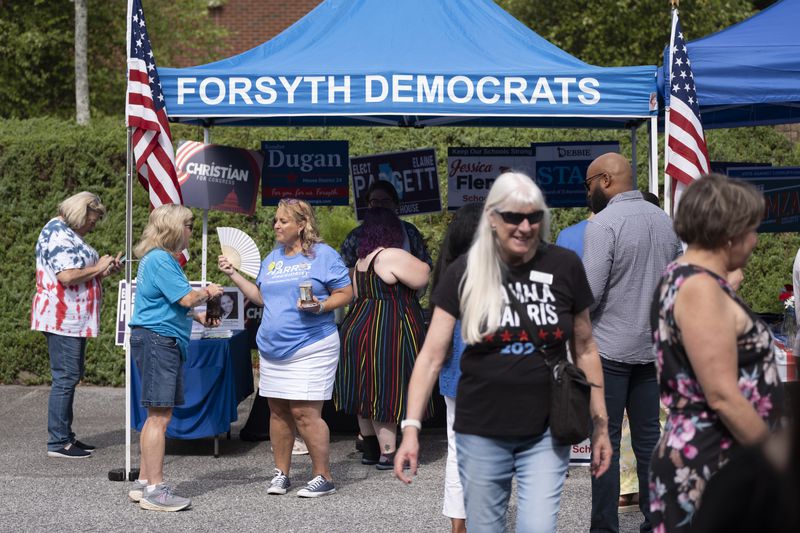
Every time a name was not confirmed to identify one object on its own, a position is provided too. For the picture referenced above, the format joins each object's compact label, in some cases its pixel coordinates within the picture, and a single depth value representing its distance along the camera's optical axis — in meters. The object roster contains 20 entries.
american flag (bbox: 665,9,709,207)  6.20
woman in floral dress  2.97
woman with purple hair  6.95
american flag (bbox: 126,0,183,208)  6.48
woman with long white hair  3.53
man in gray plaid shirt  4.79
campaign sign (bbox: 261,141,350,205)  9.24
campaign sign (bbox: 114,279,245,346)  7.87
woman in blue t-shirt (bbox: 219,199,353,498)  6.24
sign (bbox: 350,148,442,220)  9.24
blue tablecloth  7.18
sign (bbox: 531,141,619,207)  9.28
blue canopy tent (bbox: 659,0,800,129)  6.50
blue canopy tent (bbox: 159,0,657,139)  6.68
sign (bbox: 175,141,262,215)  8.16
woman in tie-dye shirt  7.32
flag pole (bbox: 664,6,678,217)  6.25
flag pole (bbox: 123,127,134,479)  6.45
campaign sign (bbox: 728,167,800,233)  8.65
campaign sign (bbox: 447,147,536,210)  9.34
